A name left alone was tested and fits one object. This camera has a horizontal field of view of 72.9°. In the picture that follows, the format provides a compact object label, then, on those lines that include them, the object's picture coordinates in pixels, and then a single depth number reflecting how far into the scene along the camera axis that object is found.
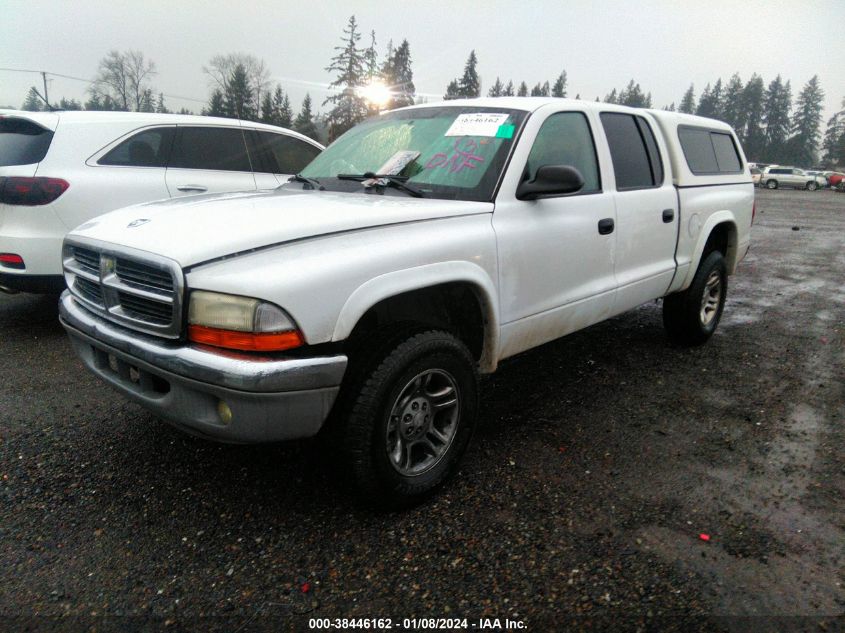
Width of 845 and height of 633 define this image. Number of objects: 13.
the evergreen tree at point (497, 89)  108.01
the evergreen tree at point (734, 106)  103.38
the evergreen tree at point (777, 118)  98.25
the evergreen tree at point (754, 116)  101.38
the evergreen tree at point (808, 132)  94.81
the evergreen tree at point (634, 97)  107.69
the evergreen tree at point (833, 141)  93.00
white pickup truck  2.04
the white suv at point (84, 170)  4.27
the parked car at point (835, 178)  42.28
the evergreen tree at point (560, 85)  94.81
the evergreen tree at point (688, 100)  119.40
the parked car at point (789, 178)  42.22
